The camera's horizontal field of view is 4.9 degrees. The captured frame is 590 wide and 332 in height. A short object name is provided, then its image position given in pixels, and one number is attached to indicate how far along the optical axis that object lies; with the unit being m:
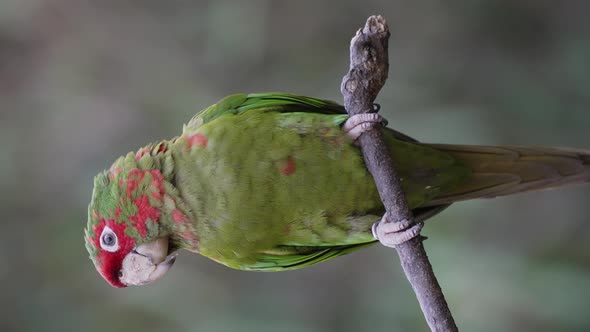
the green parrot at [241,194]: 4.19
